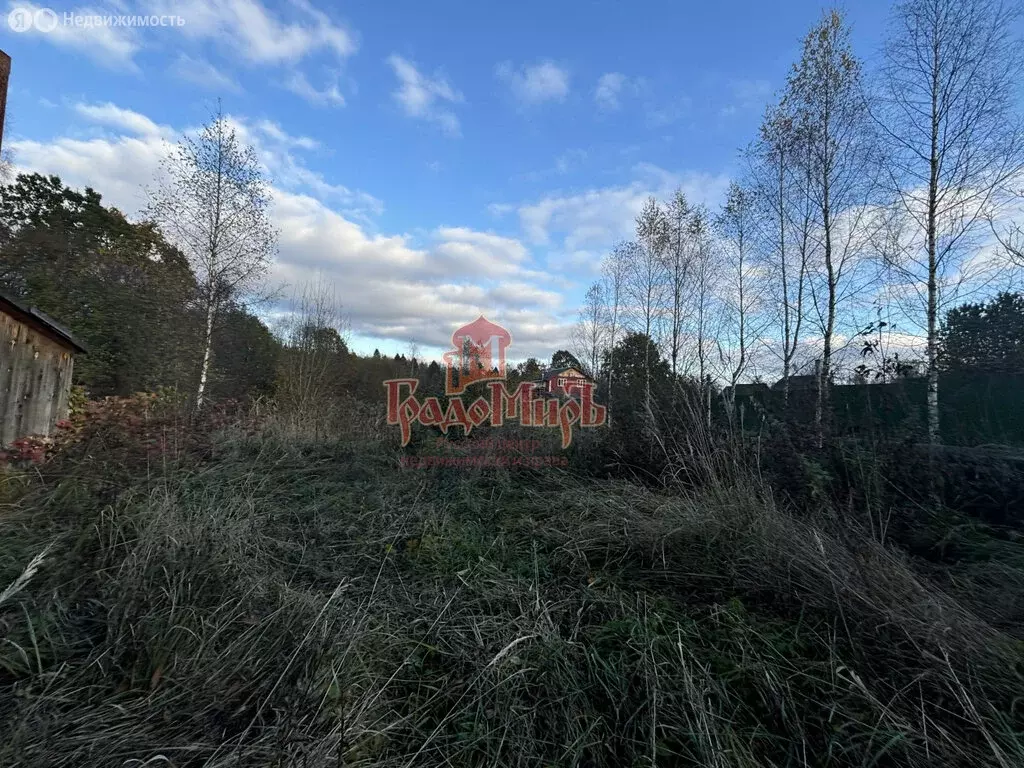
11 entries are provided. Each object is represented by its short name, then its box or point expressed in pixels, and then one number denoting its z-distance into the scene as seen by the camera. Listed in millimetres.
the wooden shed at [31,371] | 4082
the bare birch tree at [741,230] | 10242
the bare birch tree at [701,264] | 11961
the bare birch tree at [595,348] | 14776
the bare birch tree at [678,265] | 12422
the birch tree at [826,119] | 8289
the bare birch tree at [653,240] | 12789
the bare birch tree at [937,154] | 6246
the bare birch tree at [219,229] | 9211
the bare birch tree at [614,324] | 13753
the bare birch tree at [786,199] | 8922
